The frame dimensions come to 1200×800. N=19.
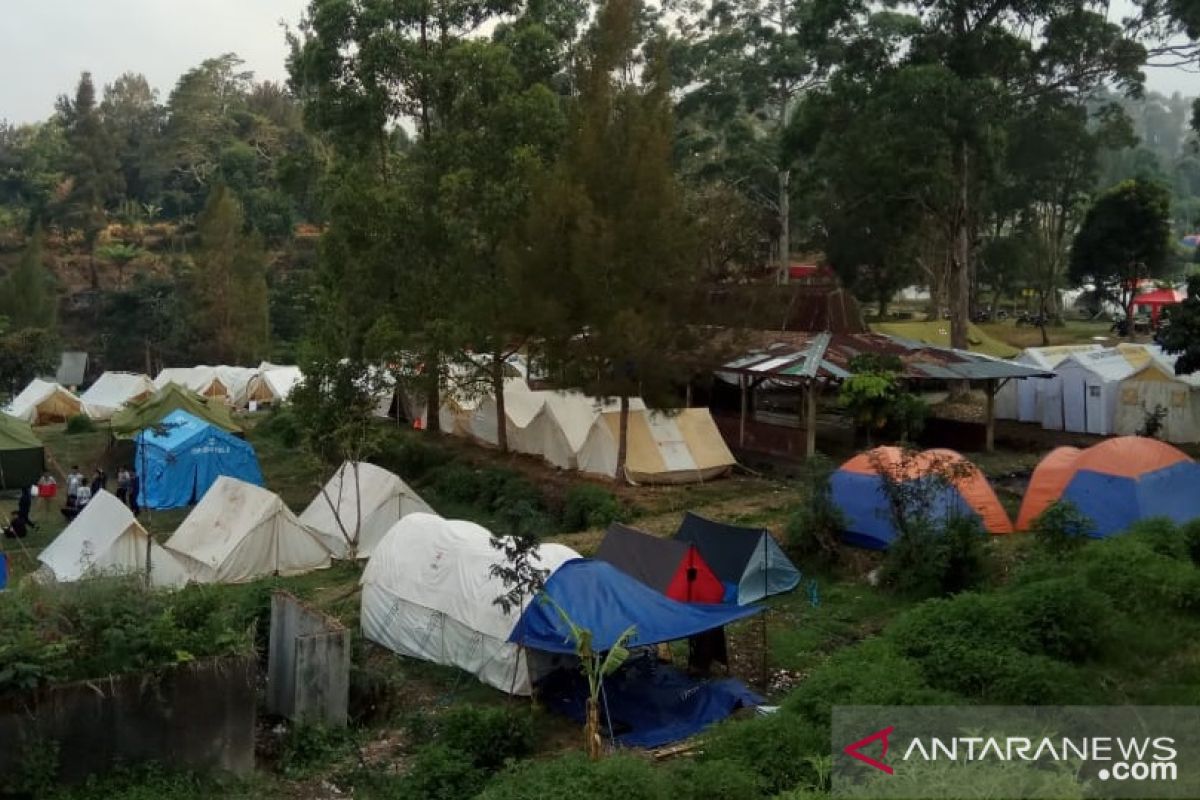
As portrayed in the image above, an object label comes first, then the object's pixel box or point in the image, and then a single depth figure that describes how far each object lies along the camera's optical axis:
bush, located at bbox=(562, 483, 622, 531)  18.14
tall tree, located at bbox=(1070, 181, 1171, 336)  33.44
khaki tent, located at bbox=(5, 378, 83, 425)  34.47
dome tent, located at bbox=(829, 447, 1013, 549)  13.70
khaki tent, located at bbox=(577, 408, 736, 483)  20.80
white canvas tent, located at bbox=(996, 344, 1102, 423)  24.45
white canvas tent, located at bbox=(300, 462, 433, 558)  18.02
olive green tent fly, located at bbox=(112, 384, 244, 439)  25.34
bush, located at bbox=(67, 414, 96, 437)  32.50
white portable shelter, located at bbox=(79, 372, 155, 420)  35.31
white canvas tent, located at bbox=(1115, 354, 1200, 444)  22.05
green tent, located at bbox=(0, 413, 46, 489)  22.84
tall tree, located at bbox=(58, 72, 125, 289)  59.06
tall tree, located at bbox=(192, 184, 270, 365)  44.69
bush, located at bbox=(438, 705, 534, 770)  8.89
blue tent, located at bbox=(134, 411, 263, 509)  22.91
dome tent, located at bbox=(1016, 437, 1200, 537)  14.02
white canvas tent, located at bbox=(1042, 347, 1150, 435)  23.02
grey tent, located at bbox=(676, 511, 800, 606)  13.47
